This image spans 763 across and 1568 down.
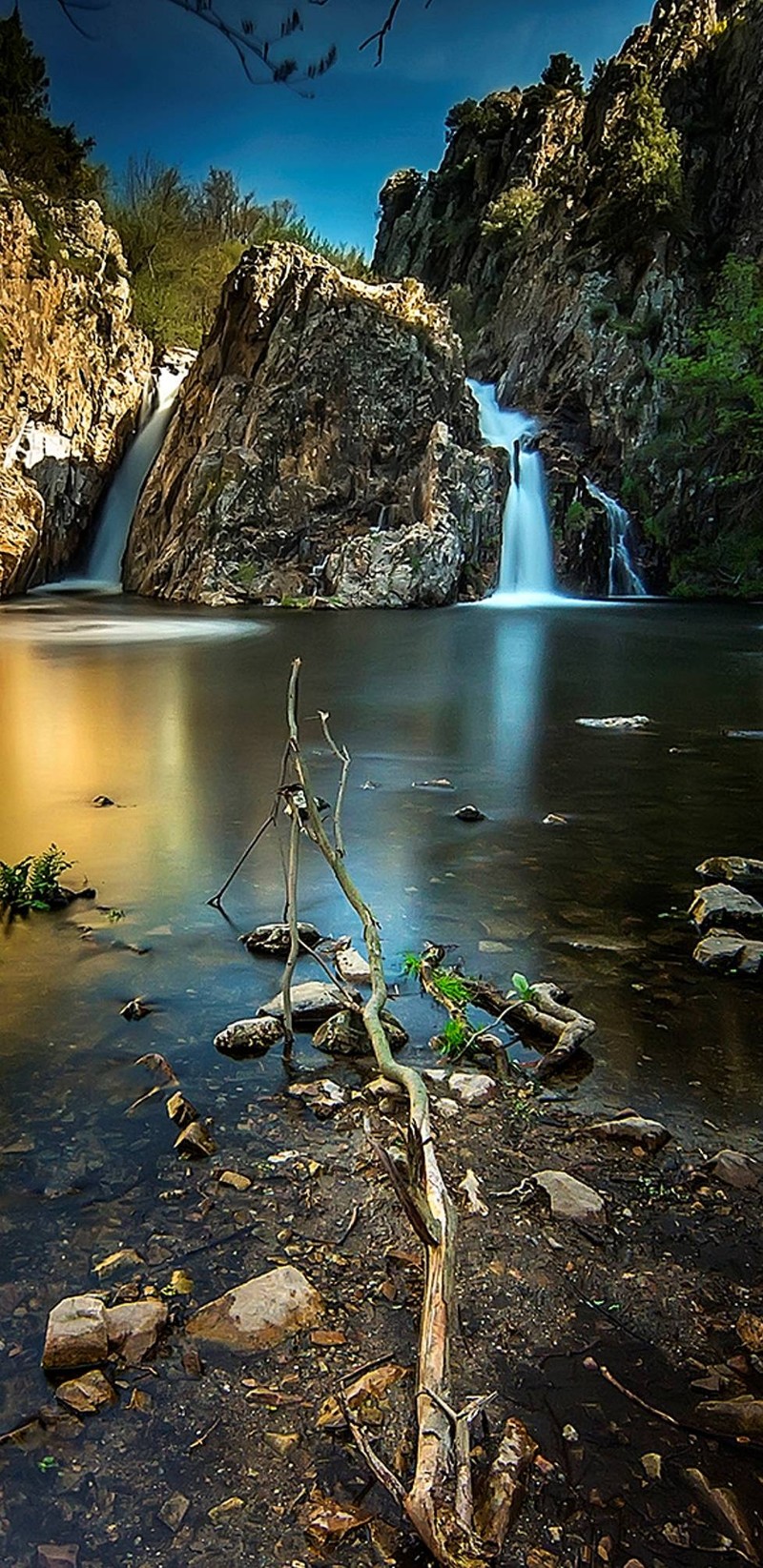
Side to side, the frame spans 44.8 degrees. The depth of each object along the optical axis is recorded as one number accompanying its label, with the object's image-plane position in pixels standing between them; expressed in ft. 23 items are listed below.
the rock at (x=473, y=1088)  8.66
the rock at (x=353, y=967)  10.83
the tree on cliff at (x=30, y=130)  78.18
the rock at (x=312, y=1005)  10.07
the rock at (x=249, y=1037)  9.43
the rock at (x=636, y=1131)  7.93
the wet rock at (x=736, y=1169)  7.49
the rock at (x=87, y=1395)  5.24
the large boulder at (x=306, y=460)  78.95
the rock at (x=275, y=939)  11.87
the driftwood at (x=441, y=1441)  4.35
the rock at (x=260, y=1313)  5.77
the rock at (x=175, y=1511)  4.58
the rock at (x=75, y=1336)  5.51
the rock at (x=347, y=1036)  9.50
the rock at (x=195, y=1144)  7.70
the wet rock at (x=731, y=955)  11.48
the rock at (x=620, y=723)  29.17
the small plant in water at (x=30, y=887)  13.35
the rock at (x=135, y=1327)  5.63
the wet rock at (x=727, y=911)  12.89
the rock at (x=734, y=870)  14.69
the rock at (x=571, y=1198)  6.96
